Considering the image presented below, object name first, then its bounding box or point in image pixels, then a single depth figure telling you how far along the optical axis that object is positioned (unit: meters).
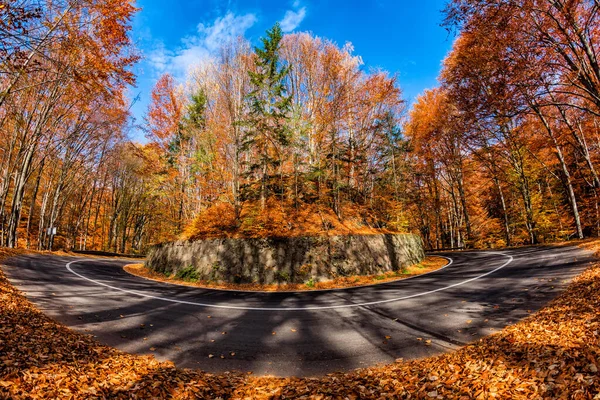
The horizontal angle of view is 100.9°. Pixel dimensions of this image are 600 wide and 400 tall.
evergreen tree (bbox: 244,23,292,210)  14.88
